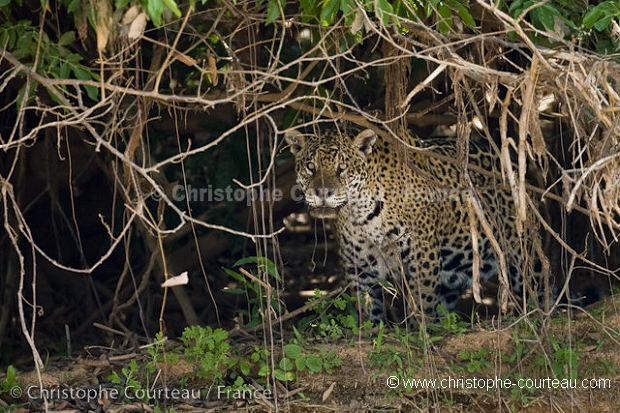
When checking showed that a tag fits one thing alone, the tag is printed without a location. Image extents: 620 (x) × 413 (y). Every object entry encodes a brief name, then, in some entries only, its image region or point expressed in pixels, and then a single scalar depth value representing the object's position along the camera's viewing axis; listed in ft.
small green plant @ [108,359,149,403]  39.45
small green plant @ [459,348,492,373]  40.93
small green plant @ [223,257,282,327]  43.34
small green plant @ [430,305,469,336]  42.73
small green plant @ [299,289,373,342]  43.18
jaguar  50.78
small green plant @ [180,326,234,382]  40.57
